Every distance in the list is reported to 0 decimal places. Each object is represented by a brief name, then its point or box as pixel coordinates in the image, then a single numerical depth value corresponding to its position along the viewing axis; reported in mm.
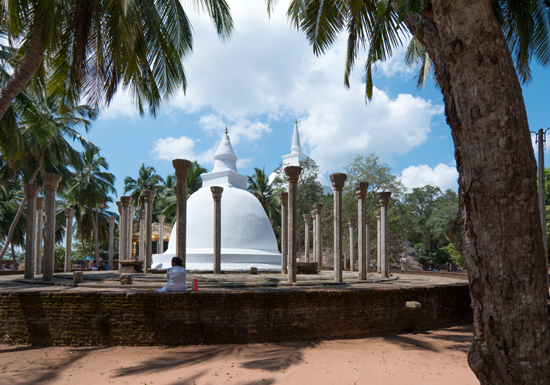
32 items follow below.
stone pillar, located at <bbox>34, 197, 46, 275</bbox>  13242
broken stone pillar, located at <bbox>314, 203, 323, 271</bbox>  16016
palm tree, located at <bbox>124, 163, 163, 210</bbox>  33906
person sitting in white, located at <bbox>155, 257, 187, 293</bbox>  6740
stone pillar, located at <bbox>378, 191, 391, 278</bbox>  12469
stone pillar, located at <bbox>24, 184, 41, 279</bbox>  10492
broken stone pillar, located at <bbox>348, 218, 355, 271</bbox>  17688
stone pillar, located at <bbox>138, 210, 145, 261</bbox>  17252
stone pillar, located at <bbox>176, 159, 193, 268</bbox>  8875
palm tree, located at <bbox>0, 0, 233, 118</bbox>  7527
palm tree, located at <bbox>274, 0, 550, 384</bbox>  2715
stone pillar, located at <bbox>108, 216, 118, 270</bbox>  18906
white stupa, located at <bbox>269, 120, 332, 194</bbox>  42969
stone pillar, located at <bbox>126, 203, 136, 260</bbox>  16188
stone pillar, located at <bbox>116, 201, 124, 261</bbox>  15562
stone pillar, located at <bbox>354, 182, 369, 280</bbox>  10969
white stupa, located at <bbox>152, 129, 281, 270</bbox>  15234
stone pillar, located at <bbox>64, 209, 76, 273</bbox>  16562
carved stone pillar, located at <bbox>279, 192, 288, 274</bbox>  13506
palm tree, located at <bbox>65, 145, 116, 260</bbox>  26781
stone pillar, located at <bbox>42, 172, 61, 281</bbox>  9469
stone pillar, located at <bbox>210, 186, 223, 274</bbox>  12148
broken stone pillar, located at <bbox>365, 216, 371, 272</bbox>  17375
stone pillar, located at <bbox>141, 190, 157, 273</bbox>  12898
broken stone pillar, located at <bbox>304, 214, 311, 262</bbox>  18359
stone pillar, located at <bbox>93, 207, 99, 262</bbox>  26119
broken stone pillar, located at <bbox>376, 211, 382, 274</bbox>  15502
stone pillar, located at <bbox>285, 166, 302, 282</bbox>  9078
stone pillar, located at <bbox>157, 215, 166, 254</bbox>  18700
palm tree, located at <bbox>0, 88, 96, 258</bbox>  17938
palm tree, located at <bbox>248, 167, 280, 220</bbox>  31391
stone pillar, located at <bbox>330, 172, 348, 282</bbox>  9945
